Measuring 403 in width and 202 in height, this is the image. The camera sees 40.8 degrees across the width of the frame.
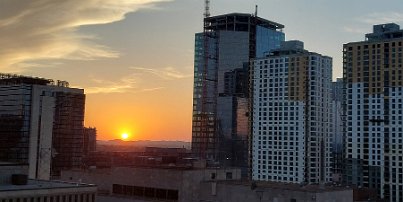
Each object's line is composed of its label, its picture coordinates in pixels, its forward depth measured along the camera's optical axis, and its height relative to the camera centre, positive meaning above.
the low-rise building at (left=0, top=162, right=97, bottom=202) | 93.62 -8.98
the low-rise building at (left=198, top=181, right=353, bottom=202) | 98.69 -8.91
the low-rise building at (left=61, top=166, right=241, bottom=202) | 115.19 -8.83
